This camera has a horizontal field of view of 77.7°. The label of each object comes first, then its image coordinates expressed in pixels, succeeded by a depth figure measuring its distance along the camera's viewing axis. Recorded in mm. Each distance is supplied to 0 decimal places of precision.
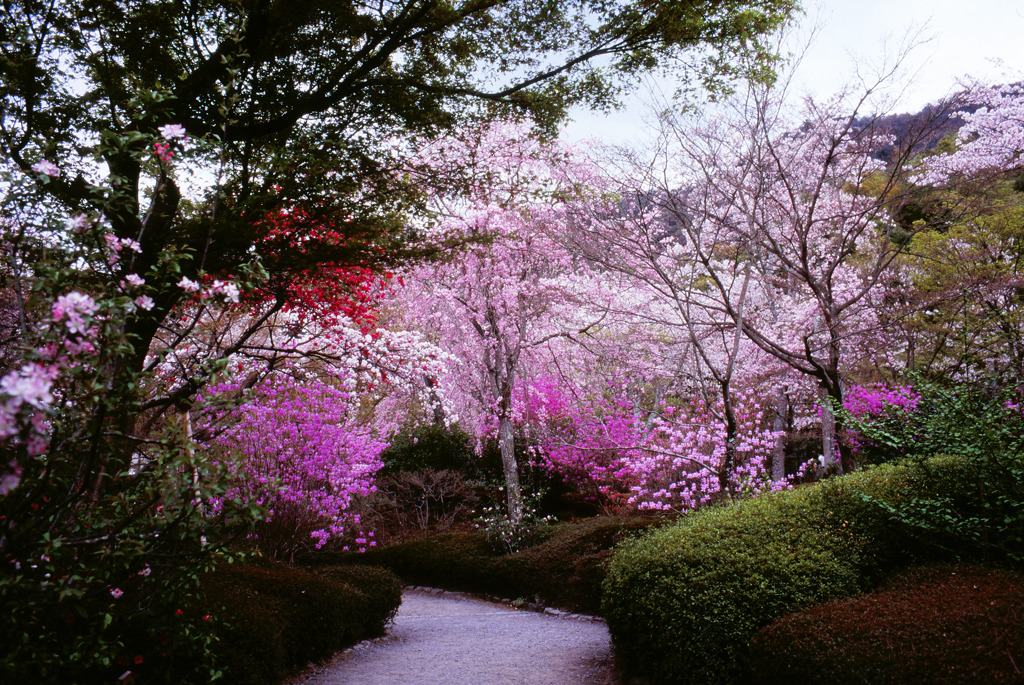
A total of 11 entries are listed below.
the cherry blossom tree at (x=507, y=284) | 11859
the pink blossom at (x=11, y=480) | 1657
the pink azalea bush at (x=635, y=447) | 10453
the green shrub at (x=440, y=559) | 10586
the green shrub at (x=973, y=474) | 4086
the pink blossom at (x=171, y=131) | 2566
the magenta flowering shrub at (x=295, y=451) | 8219
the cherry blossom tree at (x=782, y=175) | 8016
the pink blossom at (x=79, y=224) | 2426
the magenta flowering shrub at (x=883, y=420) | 4866
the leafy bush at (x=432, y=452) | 15695
